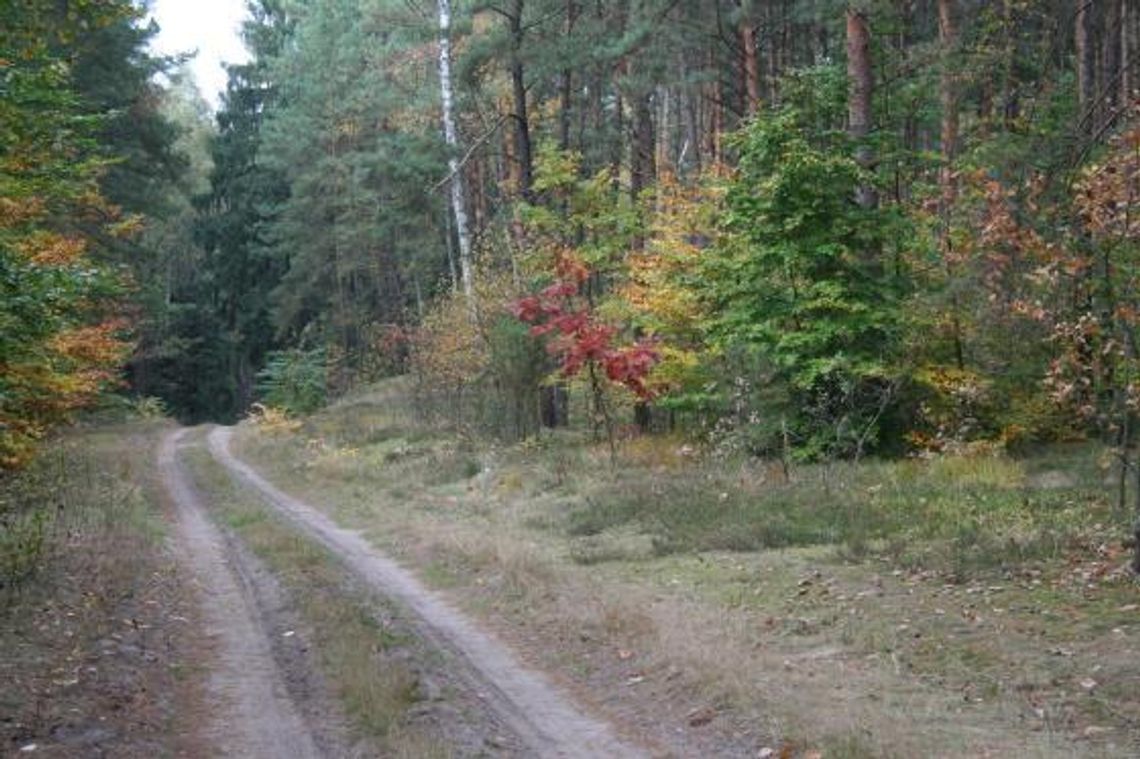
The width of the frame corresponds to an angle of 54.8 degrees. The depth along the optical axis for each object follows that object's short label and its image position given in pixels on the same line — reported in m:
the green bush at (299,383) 46.03
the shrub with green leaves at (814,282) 18.14
